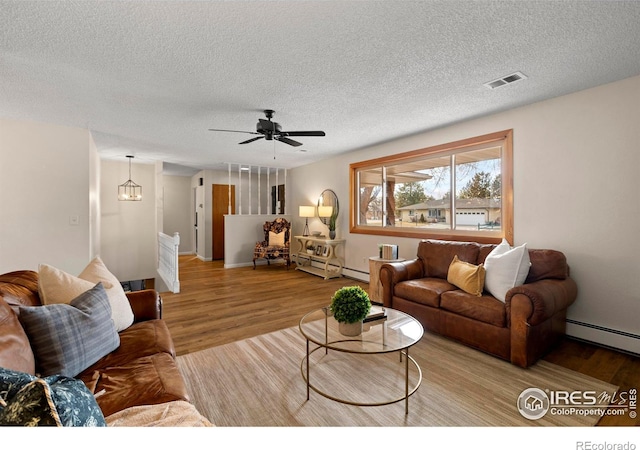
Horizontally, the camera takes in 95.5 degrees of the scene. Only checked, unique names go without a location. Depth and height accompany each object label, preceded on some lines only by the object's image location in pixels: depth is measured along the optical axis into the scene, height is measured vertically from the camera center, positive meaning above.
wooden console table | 5.59 -0.74
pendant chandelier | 6.23 +0.69
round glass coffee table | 1.79 -0.77
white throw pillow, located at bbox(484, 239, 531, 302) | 2.51 -0.45
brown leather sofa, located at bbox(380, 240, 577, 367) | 2.24 -0.73
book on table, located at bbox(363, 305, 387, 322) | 2.15 -0.71
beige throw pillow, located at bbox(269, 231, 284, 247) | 6.77 -0.40
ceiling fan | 3.18 +1.03
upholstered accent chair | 6.57 -0.48
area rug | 1.70 -1.14
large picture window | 3.46 +0.42
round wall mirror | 5.75 +0.29
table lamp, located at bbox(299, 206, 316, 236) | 5.95 +0.22
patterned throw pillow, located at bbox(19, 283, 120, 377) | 1.31 -0.54
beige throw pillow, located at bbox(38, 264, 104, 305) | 1.64 -0.37
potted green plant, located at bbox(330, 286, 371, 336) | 1.90 -0.58
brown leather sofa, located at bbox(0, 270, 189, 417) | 1.19 -0.73
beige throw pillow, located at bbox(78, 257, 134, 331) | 1.87 -0.47
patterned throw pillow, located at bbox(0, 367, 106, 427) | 0.63 -0.41
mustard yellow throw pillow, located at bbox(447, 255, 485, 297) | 2.68 -0.54
